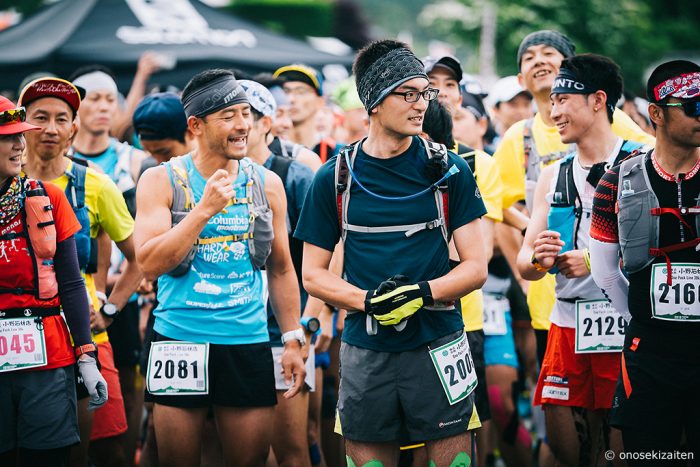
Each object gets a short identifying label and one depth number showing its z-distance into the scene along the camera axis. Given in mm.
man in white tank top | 12672
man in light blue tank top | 11742
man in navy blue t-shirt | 10484
